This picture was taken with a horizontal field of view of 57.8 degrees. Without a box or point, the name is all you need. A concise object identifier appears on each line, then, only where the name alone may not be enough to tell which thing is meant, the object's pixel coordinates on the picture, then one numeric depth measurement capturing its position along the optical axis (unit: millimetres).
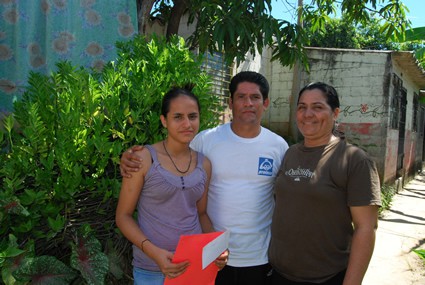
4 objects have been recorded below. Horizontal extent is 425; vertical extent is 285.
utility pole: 8781
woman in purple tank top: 1695
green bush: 1855
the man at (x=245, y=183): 2094
